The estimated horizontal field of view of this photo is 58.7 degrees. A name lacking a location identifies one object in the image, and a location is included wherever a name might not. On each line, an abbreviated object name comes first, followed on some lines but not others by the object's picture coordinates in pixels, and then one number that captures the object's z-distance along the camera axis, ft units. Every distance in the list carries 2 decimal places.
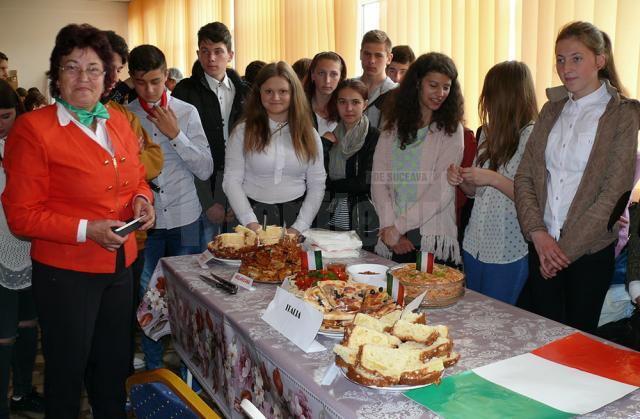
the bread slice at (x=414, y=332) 3.82
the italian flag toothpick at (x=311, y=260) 5.64
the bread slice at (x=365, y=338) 3.75
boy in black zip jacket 9.41
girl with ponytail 5.88
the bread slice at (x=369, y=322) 3.99
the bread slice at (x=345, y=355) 3.60
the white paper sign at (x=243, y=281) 5.56
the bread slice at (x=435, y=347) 3.67
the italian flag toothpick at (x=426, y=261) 5.33
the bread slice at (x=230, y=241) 6.45
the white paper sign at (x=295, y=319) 4.13
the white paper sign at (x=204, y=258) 6.46
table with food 3.53
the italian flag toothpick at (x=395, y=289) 4.58
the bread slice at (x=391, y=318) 4.11
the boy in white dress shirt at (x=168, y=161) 7.97
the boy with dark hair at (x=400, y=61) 11.38
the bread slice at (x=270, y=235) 6.50
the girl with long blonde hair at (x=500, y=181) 7.04
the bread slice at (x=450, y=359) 3.72
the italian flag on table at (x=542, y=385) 3.28
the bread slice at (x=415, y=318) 4.04
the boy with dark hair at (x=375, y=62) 10.43
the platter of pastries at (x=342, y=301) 4.32
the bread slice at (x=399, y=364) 3.49
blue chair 3.03
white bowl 5.40
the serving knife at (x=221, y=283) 5.50
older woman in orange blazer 5.04
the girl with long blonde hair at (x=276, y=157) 7.95
